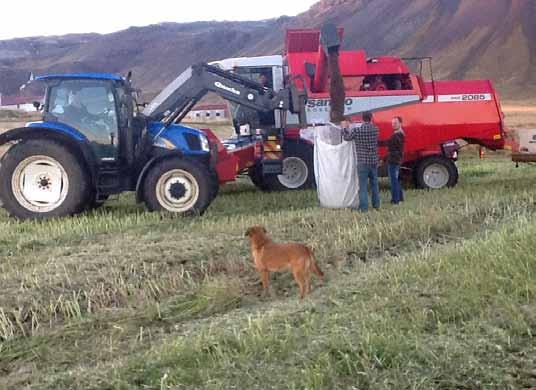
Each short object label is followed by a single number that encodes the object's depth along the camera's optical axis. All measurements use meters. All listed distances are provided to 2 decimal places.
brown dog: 5.88
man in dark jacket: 11.05
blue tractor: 9.86
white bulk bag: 10.32
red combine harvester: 13.44
